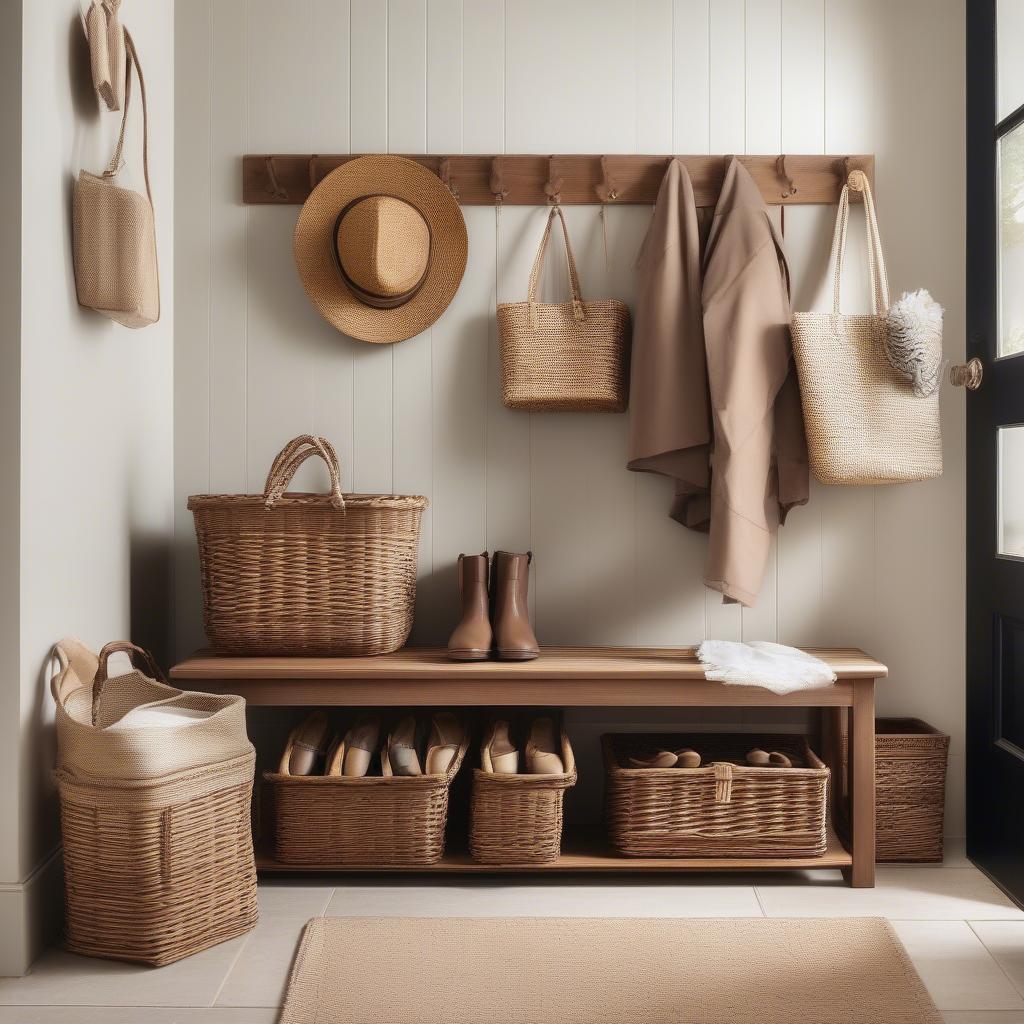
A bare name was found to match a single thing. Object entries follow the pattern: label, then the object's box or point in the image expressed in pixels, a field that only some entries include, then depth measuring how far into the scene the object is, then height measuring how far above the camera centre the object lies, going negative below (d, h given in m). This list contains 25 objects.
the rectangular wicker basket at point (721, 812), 2.19 -0.63
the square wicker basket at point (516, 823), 2.15 -0.64
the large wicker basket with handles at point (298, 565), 2.20 -0.10
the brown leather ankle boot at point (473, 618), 2.24 -0.23
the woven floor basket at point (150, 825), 1.78 -0.55
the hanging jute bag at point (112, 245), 1.98 +0.53
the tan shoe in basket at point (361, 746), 2.18 -0.50
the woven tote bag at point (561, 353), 2.41 +0.39
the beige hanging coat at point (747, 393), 2.32 +0.28
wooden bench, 2.18 -0.37
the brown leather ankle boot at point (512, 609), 2.26 -0.21
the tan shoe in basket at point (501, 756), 2.17 -0.51
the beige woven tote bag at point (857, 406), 2.29 +0.25
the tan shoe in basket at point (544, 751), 2.16 -0.51
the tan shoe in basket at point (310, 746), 2.20 -0.50
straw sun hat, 2.48 +0.65
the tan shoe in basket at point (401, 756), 2.16 -0.51
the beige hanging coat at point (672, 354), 2.37 +0.38
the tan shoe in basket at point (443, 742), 2.19 -0.50
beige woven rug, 1.66 -0.79
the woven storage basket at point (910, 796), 2.35 -0.64
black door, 2.24 +0.17
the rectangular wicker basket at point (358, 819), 2.15 -0.64
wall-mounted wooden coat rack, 2.50 +0.83
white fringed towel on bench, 2.14 -0.32
